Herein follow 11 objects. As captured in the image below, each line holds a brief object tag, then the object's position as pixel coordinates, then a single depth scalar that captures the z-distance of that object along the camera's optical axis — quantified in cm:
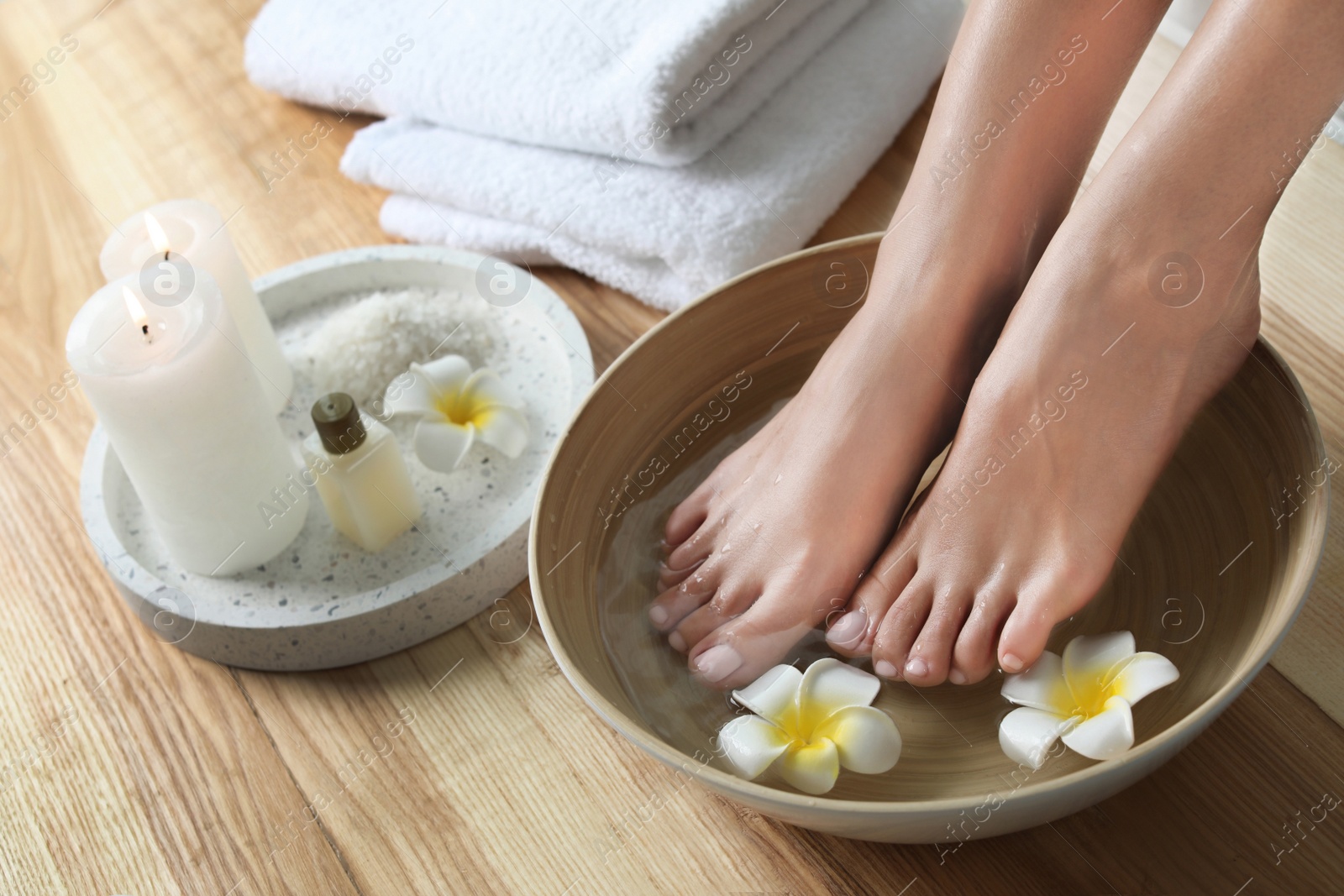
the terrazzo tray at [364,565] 78
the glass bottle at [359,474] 75
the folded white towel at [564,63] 98
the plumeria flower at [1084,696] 58
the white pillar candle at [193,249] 87
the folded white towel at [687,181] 98
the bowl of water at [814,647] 55
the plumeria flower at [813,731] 61
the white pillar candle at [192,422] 71
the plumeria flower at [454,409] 86
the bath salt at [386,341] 92
